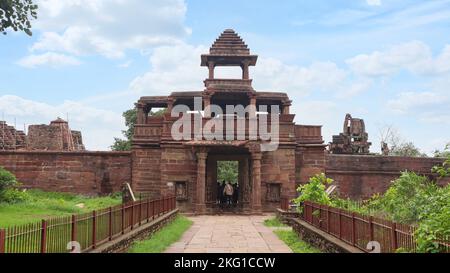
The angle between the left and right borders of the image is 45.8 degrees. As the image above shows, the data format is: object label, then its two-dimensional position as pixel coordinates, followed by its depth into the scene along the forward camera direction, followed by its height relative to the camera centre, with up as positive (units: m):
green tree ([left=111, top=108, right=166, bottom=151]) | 44.39 +4.38
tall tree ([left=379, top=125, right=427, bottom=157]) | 46.67 +2.94
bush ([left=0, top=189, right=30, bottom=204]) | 19.11 -0.59
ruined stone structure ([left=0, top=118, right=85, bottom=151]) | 33.75 +2.84
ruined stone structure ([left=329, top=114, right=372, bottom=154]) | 33.53 +2.66
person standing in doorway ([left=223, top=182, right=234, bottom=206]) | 26.45 -0.47
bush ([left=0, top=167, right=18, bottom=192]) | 18.92 +0.01
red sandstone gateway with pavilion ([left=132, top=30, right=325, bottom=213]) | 22.78 +1.16
